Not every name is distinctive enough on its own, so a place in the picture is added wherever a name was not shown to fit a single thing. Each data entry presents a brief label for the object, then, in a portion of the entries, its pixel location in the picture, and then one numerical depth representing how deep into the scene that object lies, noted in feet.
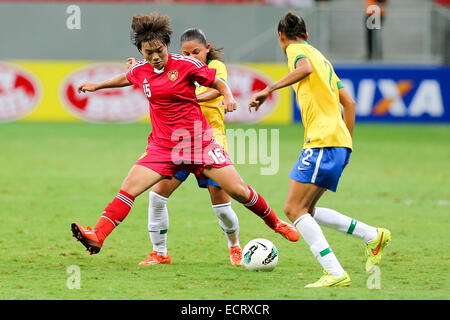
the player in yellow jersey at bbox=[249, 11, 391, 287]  35.06
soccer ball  39.19
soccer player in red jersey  38.04
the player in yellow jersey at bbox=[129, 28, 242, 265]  41.27
